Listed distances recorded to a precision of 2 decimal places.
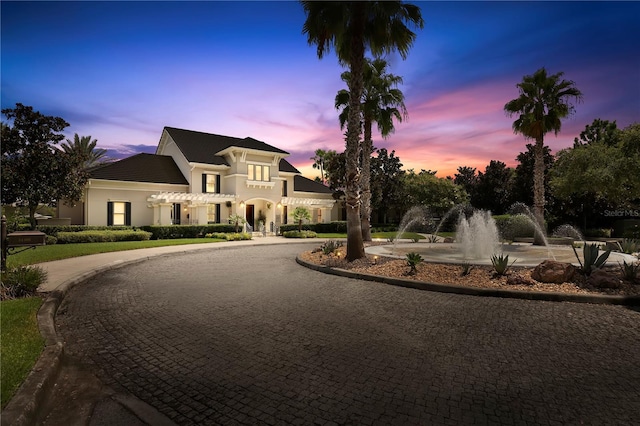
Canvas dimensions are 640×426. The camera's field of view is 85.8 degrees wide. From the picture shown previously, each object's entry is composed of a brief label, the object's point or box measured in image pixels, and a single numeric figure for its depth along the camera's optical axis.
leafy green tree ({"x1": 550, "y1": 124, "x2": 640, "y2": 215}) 20.33
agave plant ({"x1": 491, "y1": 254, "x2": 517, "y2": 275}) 9.46
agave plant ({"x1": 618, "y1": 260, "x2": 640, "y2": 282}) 8.59
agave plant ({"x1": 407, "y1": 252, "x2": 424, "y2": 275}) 10.44
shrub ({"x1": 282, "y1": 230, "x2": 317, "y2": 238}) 30.47
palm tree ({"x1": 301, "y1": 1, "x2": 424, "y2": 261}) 12.81
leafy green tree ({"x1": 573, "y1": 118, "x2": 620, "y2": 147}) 43.38
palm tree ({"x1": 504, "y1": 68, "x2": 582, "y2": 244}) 21.66
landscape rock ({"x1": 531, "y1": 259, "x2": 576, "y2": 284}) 8.83
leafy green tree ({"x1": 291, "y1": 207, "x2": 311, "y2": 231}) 31.86
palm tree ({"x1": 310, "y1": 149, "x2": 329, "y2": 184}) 63.66
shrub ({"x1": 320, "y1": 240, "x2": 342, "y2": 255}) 14.92
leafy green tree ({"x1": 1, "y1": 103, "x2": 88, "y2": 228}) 22.14
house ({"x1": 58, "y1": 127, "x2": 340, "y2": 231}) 29.83
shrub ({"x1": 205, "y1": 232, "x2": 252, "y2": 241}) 26.86
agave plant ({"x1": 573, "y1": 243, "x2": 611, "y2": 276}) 9.07
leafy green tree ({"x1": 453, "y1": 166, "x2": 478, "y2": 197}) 63.66
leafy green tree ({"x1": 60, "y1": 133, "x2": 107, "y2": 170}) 44.78
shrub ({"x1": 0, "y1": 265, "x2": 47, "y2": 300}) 7.68
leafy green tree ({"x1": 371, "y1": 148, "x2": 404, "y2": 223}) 44.47
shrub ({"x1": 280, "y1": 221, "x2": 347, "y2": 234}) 36.95
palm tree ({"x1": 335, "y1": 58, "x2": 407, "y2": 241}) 22.28
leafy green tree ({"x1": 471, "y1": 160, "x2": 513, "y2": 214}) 42.53
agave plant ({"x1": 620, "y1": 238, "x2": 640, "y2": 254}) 14.18
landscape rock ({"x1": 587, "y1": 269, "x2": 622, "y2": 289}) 8.20
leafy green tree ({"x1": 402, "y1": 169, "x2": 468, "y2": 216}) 43.34
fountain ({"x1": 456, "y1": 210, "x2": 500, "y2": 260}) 13.73
